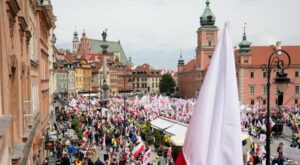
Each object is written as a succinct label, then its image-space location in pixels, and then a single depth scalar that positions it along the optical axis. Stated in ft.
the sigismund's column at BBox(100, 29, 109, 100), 244.44
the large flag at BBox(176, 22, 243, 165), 14.62
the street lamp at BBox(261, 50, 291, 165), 29.76
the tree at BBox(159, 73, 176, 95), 426.10
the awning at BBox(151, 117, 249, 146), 52.11
